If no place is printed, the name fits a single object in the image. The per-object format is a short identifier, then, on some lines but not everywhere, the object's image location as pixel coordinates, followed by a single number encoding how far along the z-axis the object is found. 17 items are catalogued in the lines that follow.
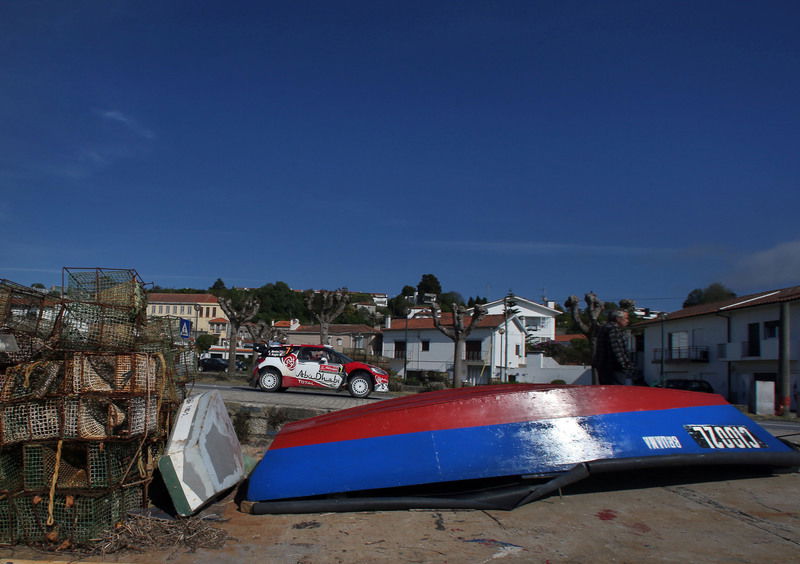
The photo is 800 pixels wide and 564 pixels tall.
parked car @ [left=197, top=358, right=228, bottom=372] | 49.87
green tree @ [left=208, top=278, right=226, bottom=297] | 117.17
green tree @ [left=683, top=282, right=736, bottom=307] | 53.30
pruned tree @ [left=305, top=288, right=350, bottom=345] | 33.19
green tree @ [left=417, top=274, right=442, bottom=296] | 129.25
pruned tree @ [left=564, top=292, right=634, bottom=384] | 24.77
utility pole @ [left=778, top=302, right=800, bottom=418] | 22.20
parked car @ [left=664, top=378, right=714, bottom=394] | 33.08
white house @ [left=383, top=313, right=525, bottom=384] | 54.22
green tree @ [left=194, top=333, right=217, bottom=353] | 72.89
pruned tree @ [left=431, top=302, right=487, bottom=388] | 26.58
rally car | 17.05
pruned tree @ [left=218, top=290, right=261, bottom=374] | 31.66
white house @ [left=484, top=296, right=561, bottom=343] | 72.50
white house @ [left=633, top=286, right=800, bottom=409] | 35.06
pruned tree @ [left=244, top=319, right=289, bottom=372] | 36.75
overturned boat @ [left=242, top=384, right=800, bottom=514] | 5.35
